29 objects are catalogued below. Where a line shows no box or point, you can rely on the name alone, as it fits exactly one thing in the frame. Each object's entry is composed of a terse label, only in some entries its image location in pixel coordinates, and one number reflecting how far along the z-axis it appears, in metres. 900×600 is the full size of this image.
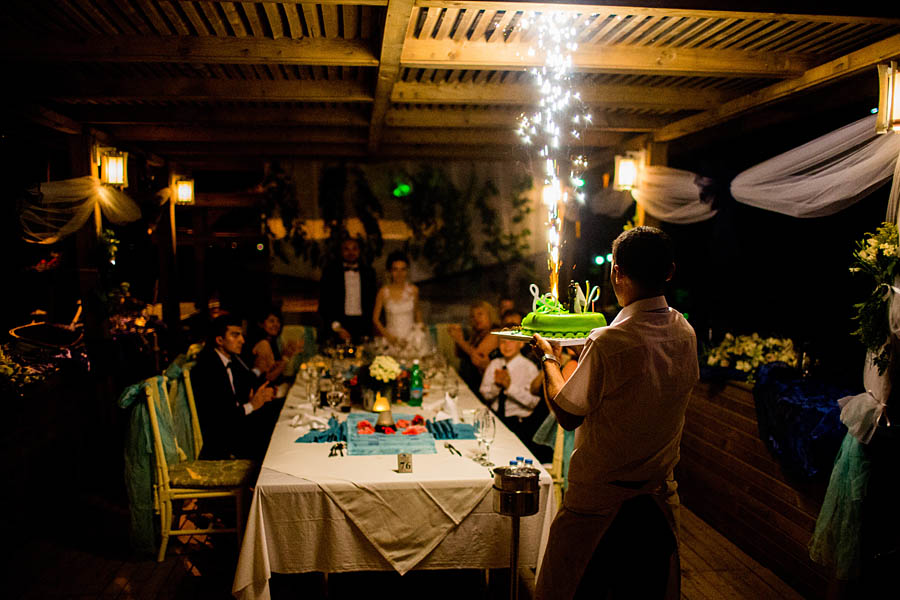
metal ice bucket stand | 2.55
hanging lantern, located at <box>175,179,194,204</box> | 8.32
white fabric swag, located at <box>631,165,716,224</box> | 5.38
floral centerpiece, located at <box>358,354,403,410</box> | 4.20
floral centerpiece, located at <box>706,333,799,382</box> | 4.50
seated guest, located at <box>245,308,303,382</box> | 6.23
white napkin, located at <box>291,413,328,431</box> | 3.74
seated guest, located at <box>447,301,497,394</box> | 6.38
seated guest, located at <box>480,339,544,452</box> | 4.97
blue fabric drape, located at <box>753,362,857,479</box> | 3.37
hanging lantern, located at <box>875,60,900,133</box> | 2.87
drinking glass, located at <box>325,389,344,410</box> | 4.16
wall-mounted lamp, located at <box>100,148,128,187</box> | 5.88
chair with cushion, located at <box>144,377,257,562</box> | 3.73
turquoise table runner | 3.29
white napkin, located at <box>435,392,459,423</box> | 3.96
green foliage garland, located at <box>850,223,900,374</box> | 2.91
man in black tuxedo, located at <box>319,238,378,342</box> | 7.61
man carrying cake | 2.02
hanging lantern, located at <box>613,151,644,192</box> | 6.02
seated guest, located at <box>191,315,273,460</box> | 4.36
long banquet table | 2.81
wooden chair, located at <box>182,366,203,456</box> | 4.43
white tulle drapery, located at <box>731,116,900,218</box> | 3.22
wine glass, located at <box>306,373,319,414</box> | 4.30
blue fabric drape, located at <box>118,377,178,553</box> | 3.82
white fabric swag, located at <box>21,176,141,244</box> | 5.05
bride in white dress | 7.25
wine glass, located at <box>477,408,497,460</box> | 3.21
